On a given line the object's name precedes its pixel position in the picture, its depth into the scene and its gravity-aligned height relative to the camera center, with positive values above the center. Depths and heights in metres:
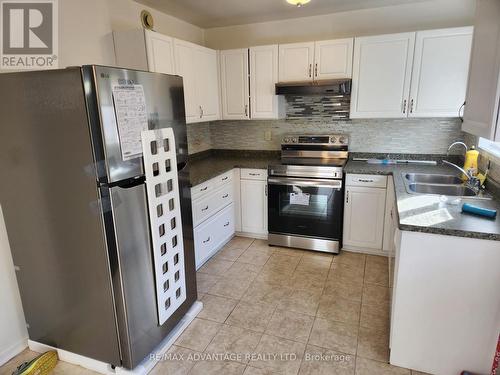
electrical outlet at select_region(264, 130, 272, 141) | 3.84 -0.24
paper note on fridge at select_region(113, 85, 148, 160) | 1.54 +0.00
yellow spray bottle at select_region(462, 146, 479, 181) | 2.53 -0.40
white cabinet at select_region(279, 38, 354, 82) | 3.08 +0.53
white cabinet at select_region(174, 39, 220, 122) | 2.90 +0.37
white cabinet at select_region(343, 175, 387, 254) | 3.02 -0.95
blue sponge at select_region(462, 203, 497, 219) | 1.72 -0.54
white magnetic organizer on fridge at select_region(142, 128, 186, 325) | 1.77 -0.58
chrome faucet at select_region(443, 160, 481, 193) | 2.33 -0.52
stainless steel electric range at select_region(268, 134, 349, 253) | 3.14 -0.79
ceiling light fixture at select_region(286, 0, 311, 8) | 2.21 +0.78
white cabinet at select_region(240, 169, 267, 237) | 3.46 -0.94
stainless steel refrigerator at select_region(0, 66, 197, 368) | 1.49 -0.46
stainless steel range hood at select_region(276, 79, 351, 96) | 3.05 +0.26
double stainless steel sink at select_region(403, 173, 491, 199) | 2.39 -0.58
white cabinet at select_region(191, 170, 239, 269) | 2.89 -0.97
